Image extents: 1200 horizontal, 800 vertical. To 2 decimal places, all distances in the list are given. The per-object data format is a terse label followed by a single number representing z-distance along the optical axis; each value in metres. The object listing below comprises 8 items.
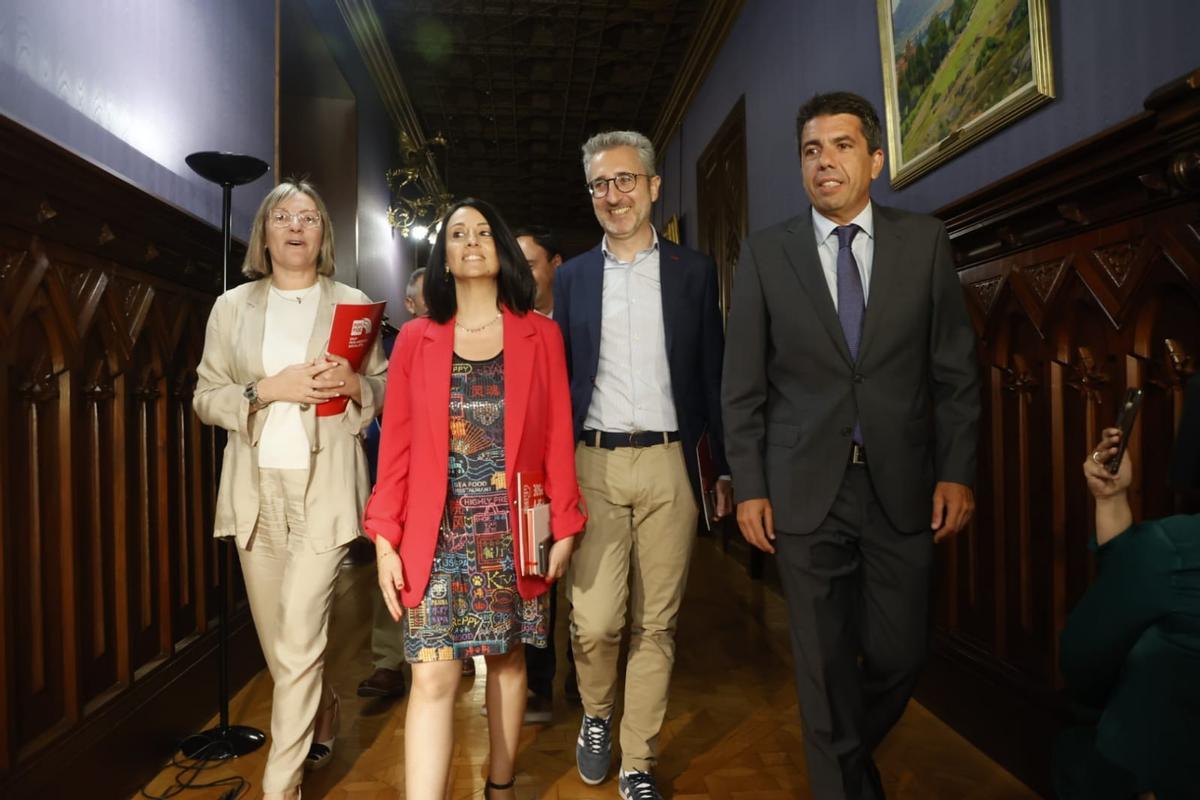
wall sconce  8.00
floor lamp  2.57
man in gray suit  1.88
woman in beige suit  2.19
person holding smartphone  1.19
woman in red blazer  1.86
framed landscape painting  2.33
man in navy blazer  2.31
